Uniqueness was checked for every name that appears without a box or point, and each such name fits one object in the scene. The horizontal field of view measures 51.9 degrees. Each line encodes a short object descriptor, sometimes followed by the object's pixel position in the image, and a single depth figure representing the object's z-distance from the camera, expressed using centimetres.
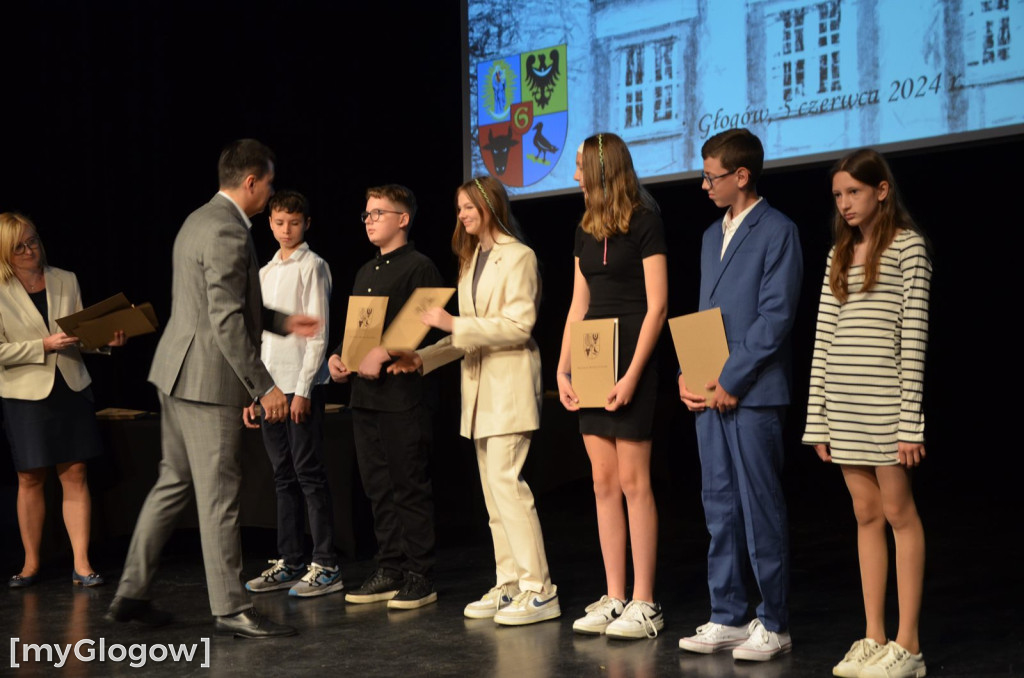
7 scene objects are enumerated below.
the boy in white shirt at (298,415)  391
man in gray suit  314
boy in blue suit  285
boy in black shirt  365
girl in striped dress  261
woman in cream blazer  412
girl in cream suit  334
